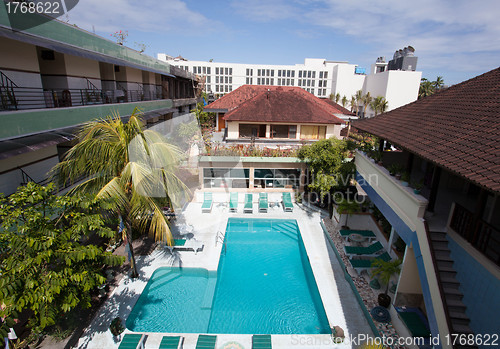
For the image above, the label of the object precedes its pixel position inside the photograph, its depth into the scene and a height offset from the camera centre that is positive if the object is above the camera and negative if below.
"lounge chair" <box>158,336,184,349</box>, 8.29 -7.25
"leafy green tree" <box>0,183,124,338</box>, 5.78 -3.60
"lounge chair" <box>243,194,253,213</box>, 18.08 -6.74
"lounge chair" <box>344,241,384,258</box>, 12.77 -6.70
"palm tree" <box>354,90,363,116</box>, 67.75 +1.64
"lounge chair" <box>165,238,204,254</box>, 13.59 -7.18
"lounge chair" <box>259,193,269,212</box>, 18.28 -6.70
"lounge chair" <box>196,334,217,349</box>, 8.35 -7.26
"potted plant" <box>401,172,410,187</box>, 9.35 -2.47
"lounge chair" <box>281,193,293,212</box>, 18.18 -6.66
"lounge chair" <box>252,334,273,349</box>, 8.38 -7.23
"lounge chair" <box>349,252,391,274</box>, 12.03 -6.88
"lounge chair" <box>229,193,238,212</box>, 18.30 -6.72
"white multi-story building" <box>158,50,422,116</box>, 68.56 +6.61
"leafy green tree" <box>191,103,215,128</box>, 33.00 -2.23
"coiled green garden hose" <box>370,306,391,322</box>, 9.58 -7.21
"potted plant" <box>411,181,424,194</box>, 8.49 -2.49
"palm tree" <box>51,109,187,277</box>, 8.41 -2.17
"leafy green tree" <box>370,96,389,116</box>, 56.50 -0.13
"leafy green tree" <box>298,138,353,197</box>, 16.39 -3.57
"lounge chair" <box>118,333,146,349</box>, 8.23 -7.23
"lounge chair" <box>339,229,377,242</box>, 14.13 -6.60
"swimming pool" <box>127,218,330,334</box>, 9.73 -7.69
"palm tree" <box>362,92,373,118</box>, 62.65 +0.70
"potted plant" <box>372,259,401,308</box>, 10.10 -6.21
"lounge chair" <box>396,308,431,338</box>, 8.35 -6.70
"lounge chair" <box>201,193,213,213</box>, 18.02 -6.79
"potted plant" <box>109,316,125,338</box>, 8.85 -7.28
